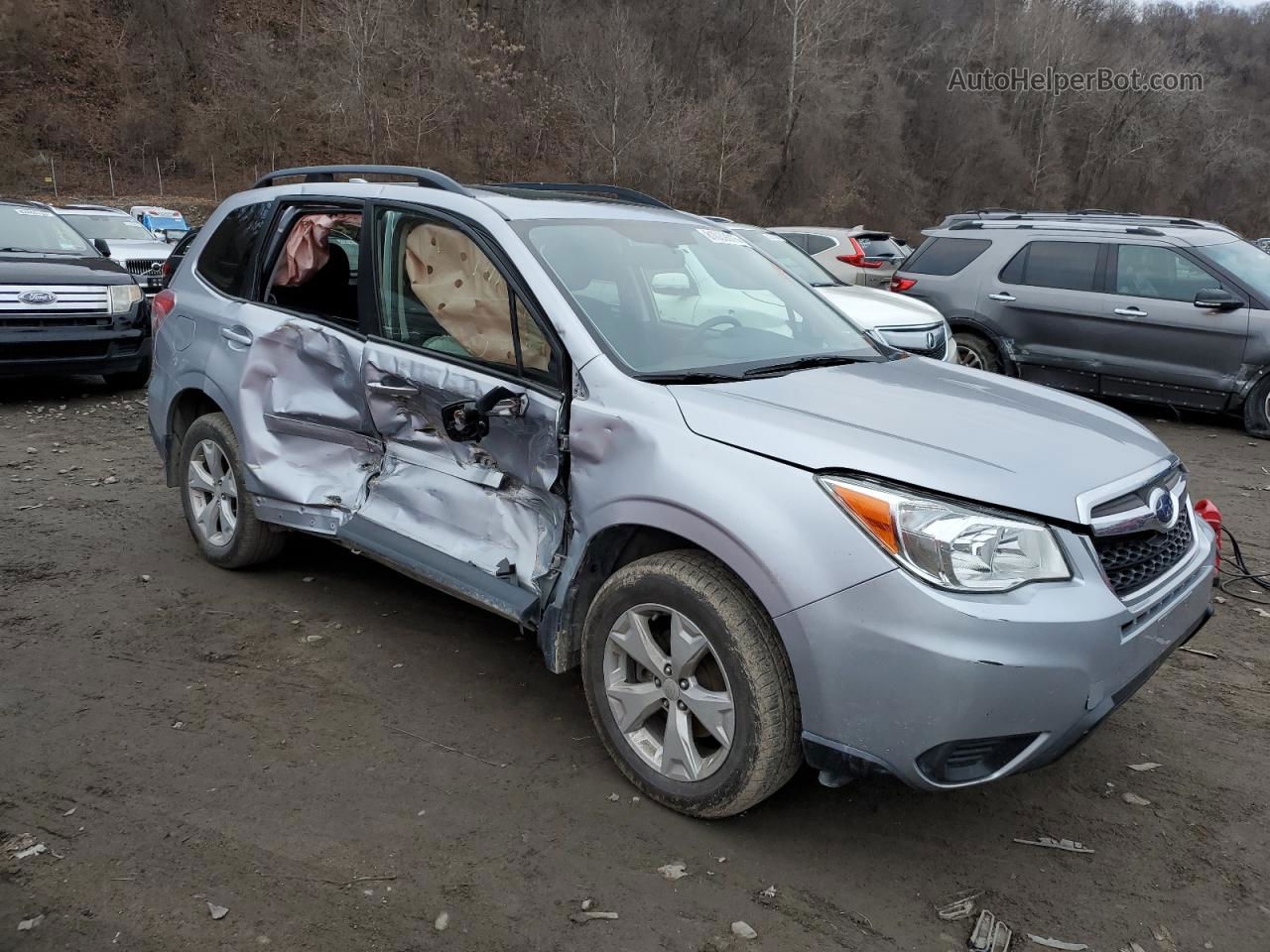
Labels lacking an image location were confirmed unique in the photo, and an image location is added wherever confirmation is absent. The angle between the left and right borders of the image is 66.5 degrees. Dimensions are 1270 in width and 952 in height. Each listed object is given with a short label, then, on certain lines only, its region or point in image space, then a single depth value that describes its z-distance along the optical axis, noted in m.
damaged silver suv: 2.49
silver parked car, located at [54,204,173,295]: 14.23
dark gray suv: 8.49
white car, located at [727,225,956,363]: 8.20
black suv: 8.50
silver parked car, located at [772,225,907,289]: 15.45
